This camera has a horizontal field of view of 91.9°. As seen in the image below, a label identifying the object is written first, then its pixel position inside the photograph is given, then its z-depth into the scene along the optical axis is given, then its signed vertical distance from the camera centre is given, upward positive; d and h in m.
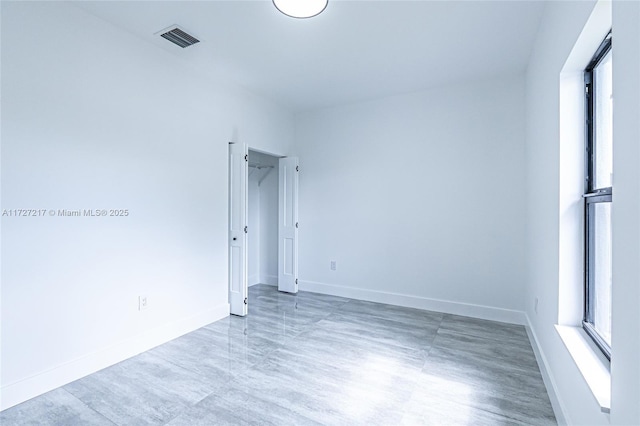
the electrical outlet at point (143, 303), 2.78 -0.81
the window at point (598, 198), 1.55 +0.10
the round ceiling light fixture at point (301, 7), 2.11 +1.45
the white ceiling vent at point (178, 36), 2.63 +1.57
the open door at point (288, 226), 4.70 -0.18
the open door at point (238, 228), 3.66 -0.16
